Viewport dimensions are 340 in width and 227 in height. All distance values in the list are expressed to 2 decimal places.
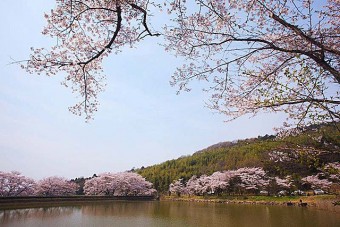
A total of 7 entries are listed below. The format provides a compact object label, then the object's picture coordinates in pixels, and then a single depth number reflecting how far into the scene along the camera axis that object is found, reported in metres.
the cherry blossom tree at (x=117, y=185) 42.25
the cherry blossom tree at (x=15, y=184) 27.75
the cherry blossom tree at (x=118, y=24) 3.78
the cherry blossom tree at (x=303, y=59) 3.03
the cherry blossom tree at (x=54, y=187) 34.50
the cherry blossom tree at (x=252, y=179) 34.78
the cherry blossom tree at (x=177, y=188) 48.45
